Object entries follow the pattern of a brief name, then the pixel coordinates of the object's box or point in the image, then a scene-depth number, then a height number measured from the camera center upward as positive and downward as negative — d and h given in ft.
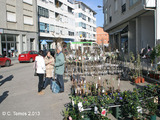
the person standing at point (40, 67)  22.25 -1.53
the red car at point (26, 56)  73.02 +0.16
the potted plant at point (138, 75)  28.25 -3.49
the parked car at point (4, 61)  57.42 -1.70
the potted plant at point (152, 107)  13.80 -4.55
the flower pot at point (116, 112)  14.93 -5.18
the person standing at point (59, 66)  22.20 -1.35
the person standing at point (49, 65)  24.48 -1.32
